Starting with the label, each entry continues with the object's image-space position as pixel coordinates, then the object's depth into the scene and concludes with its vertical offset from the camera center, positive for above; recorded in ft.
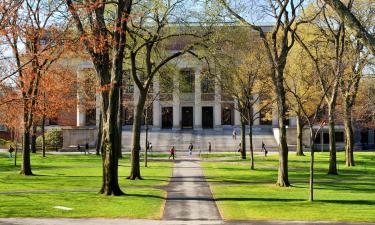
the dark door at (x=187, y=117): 269.44 +7.67
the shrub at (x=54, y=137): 215.92 -2.67
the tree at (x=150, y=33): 90.12 +18.96
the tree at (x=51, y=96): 90.51 +8.48
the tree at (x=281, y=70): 82.12 +10.19
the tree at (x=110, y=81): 69.00 +7.29
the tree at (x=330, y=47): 97.83 +18.70
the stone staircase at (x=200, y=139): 211.00 -3.88
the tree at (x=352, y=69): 100.37 +13.13
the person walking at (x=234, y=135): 221.21 -2.04
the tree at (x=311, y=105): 63.38 +7.94
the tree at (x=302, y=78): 117.29 +13.63
